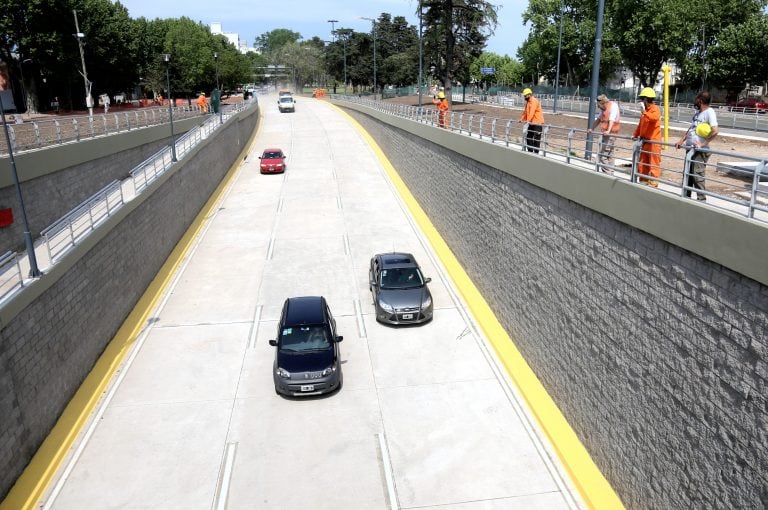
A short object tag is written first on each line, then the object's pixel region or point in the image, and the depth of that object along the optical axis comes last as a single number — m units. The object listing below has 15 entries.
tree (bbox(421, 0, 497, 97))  46.59
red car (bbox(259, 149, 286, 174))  38.06
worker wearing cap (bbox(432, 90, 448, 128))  25.52
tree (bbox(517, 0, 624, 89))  73.38
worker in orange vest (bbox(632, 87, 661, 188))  10.21
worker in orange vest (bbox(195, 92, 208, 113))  48.48
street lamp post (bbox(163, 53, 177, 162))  25.73
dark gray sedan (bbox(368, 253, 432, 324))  17.11
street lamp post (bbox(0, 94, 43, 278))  11.53
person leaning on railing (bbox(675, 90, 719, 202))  8.58
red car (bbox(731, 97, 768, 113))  45.49
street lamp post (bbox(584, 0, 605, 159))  12.89
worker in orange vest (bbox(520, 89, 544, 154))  15.75
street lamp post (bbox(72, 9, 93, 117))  40.44
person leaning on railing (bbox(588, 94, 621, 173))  12.41
